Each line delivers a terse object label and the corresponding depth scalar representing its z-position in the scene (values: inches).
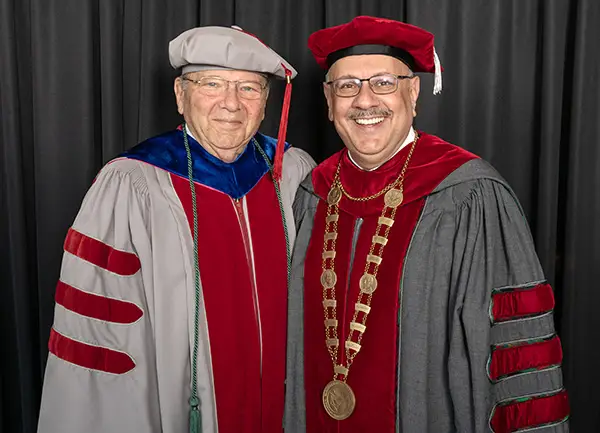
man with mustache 76.7
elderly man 84.6
